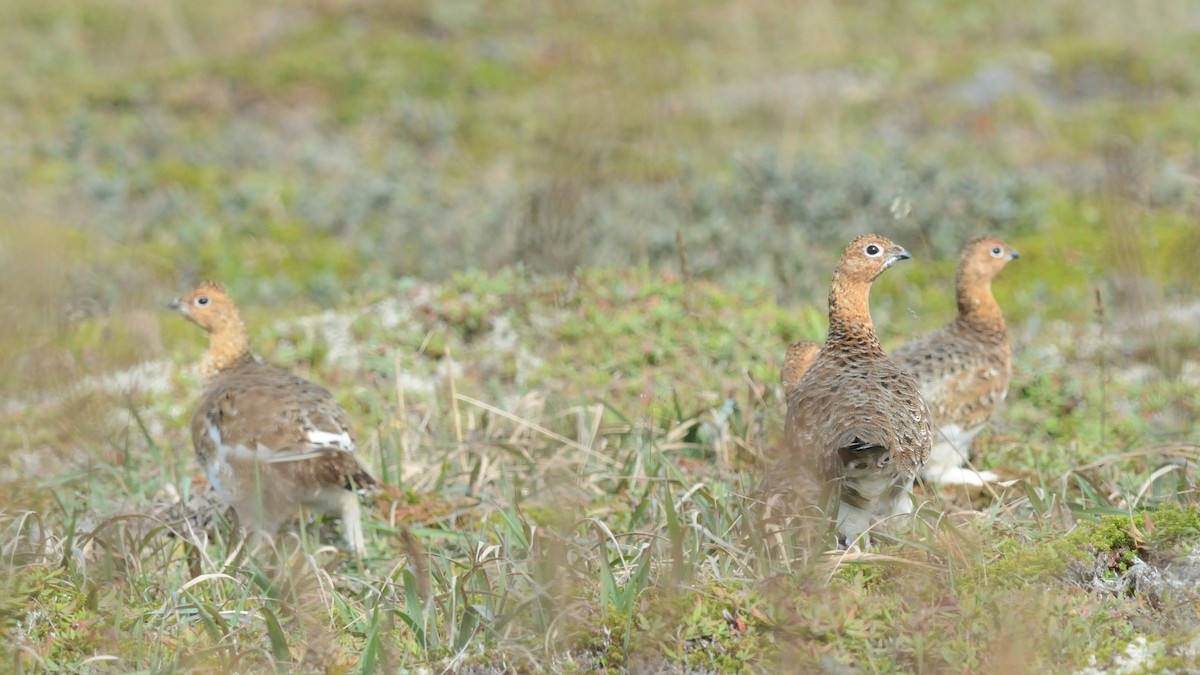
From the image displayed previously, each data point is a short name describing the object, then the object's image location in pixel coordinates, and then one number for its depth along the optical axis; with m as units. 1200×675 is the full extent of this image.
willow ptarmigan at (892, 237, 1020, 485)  12.13
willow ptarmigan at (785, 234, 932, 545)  9.37
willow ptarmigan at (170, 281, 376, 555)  11.70
